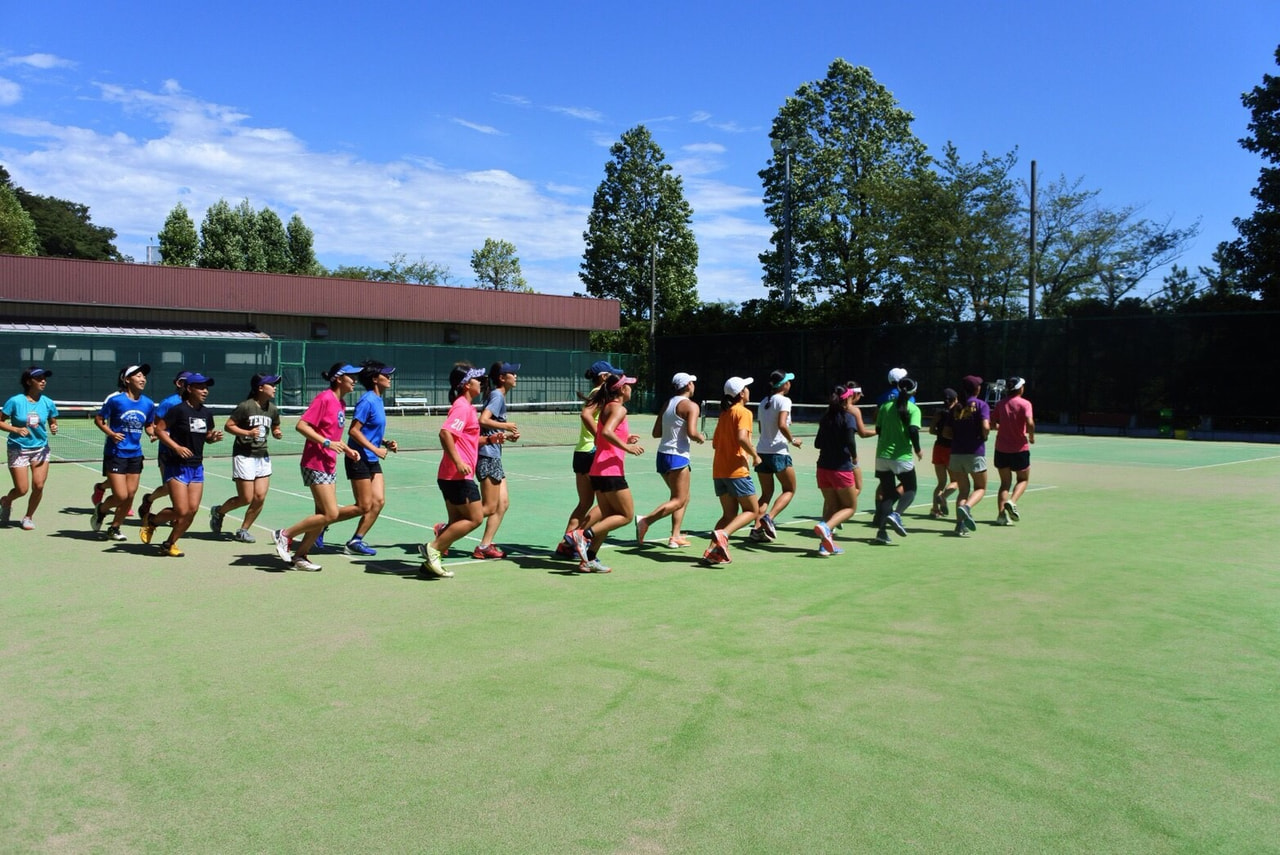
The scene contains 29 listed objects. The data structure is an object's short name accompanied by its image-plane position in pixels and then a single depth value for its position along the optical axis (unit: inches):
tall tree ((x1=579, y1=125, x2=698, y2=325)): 2454.5
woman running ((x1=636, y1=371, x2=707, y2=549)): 400.2
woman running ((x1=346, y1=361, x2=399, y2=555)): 377.4
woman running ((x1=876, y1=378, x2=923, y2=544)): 446.9
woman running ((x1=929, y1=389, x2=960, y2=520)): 508.4
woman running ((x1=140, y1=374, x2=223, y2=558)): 387.5
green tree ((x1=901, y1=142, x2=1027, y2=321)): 1694.1
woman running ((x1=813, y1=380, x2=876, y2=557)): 413.4
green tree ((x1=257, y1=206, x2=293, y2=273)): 2591.0
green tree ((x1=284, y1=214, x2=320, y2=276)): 2667.3
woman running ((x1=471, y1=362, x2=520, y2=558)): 388.5
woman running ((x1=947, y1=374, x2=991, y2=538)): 483.8
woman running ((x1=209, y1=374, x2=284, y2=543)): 408.8
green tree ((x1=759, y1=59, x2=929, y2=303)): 2145.7
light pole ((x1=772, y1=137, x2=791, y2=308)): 1561.3
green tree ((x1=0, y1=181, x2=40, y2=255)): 2180.1
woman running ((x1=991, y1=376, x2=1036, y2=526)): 504.7
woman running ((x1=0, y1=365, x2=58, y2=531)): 448.8
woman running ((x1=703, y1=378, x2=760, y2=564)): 392.2
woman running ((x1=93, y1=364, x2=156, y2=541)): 418.3
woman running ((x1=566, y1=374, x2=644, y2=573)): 370.9
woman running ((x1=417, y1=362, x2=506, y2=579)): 346.6
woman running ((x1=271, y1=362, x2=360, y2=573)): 366.6
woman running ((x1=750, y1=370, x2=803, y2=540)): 432.8
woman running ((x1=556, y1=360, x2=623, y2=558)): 395.9
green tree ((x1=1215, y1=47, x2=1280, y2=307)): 1550.2
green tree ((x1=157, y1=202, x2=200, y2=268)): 2464.3
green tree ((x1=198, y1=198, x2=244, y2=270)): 2484.0
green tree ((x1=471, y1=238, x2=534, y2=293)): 3058.6
